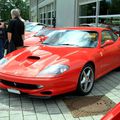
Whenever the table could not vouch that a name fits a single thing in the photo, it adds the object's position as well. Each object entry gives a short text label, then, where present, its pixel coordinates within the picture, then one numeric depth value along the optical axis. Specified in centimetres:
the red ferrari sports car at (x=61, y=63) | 300
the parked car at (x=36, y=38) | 620
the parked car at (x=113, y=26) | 795
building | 847
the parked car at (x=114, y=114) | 153
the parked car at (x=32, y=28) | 861
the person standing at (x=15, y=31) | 453
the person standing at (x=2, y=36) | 511
